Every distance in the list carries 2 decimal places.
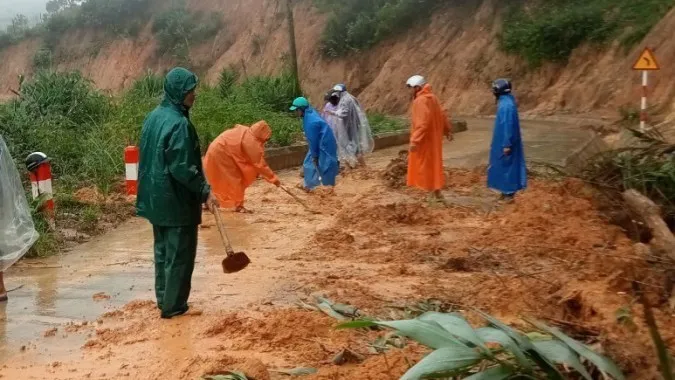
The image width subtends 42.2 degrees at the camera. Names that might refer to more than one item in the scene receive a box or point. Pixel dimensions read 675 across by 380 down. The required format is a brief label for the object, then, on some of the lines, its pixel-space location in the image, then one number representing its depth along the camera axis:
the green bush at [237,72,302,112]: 20.62
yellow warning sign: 14.09
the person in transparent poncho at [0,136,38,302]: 6.71
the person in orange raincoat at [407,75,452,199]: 10.79
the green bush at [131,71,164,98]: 18.73
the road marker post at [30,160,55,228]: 9.13
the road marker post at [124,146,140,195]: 10.63
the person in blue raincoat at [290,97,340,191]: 11.83
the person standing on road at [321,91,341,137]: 14.12
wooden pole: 21.98
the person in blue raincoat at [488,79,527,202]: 10.27
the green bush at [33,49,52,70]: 46.42
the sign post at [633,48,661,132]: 14.11
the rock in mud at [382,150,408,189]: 12.25
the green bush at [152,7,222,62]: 43.75
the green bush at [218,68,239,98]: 20.22
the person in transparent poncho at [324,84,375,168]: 14.16
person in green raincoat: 5.90
